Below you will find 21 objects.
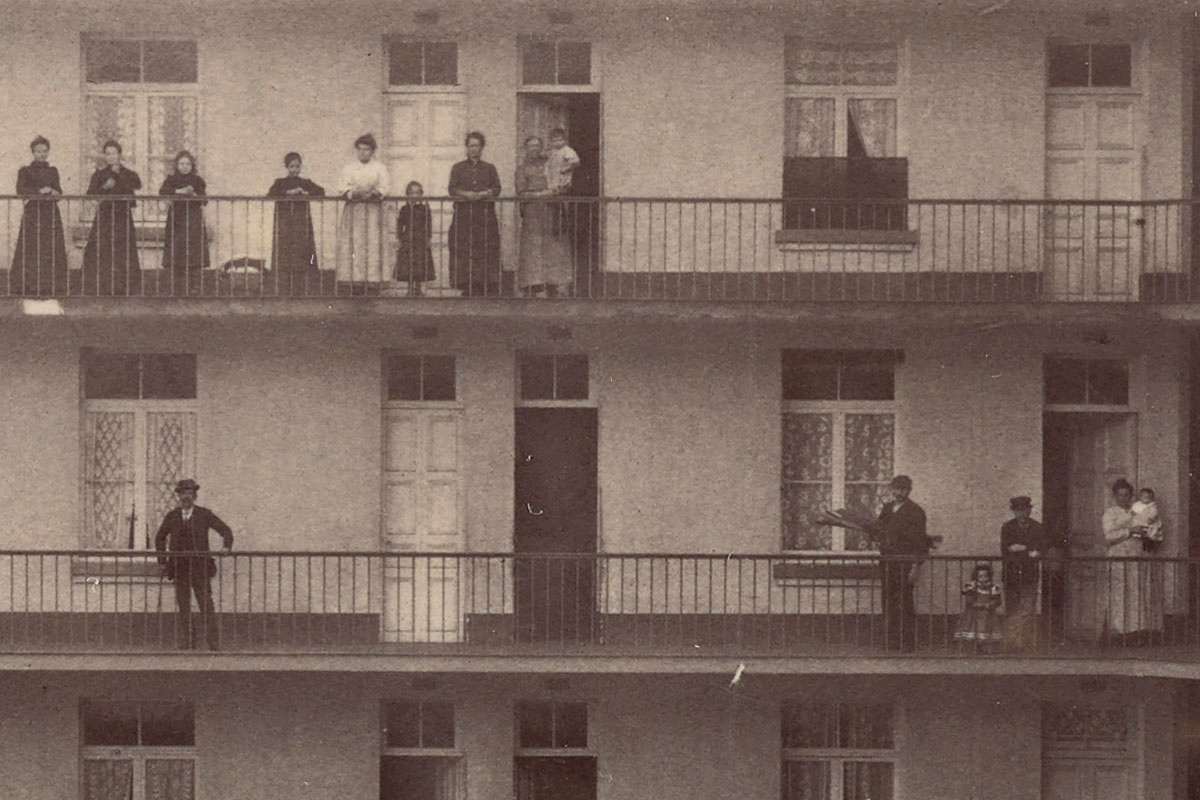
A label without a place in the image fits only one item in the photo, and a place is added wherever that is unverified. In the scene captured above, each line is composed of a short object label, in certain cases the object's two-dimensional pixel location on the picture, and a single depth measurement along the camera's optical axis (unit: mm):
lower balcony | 20141
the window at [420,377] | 21062
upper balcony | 20141
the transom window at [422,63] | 21078
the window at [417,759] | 20797
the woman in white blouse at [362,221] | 20141
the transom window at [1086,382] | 21203
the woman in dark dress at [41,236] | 20031
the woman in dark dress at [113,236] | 20016
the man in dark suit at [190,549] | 19234
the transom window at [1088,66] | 21109
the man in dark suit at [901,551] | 19391
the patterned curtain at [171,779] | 20672
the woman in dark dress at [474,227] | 20000
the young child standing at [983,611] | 19500
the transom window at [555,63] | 21094
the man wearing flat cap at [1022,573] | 19547
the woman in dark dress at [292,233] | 20156
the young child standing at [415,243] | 19938
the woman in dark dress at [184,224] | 20078
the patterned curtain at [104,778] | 20781
